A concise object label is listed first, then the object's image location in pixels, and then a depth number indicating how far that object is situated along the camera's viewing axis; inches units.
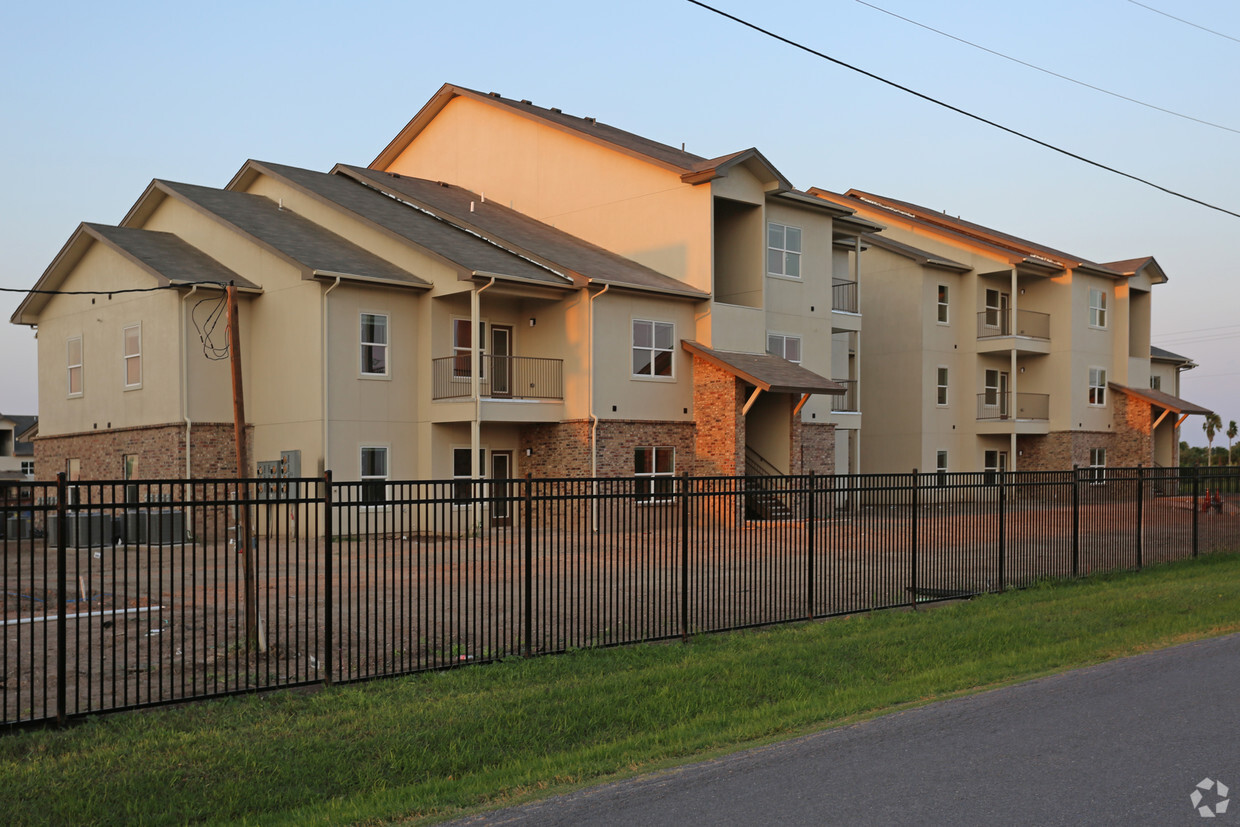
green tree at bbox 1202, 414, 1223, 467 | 4293.8
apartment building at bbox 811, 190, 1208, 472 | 1683.1
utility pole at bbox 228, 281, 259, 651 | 381.1
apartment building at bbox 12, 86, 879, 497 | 1064.8
